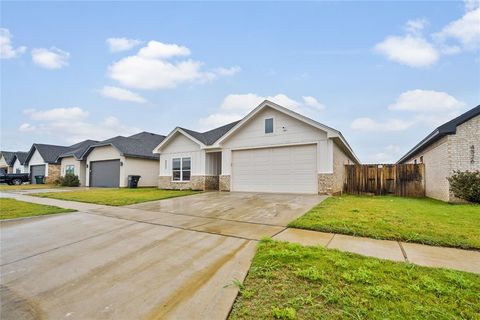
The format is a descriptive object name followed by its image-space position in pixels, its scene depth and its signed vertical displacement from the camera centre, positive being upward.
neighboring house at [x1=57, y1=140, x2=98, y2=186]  23.65 +0.35
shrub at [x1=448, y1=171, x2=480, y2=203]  8.79 -0.66
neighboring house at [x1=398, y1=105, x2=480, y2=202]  9.20 +0.90
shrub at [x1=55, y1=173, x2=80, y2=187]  21.91 -1.33
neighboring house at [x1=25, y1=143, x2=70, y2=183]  27.33 +0.81
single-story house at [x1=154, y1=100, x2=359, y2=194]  11.91 +0.76
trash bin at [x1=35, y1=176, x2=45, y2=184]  27.00 -1.42
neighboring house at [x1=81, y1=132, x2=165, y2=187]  19.72 +0.50
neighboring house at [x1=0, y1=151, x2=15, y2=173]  34.41 +1.06
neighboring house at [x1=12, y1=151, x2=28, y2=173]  31.29 +0.70
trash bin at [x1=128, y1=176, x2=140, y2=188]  18.88 -1.14
